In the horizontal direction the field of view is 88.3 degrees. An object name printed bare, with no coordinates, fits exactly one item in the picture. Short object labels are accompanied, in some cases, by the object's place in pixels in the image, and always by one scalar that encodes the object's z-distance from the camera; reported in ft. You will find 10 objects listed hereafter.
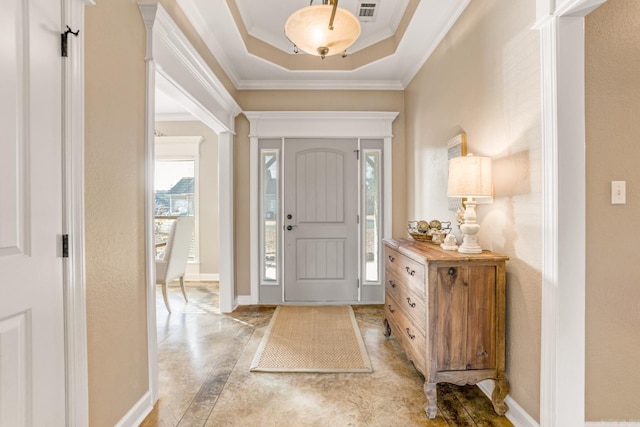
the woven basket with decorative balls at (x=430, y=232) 8.51
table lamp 6.45
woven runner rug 8.26
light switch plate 5.27
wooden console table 6.19
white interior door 3.72
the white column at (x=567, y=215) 5.09
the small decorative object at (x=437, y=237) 8.42
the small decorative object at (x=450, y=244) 7.16
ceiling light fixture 5.49
